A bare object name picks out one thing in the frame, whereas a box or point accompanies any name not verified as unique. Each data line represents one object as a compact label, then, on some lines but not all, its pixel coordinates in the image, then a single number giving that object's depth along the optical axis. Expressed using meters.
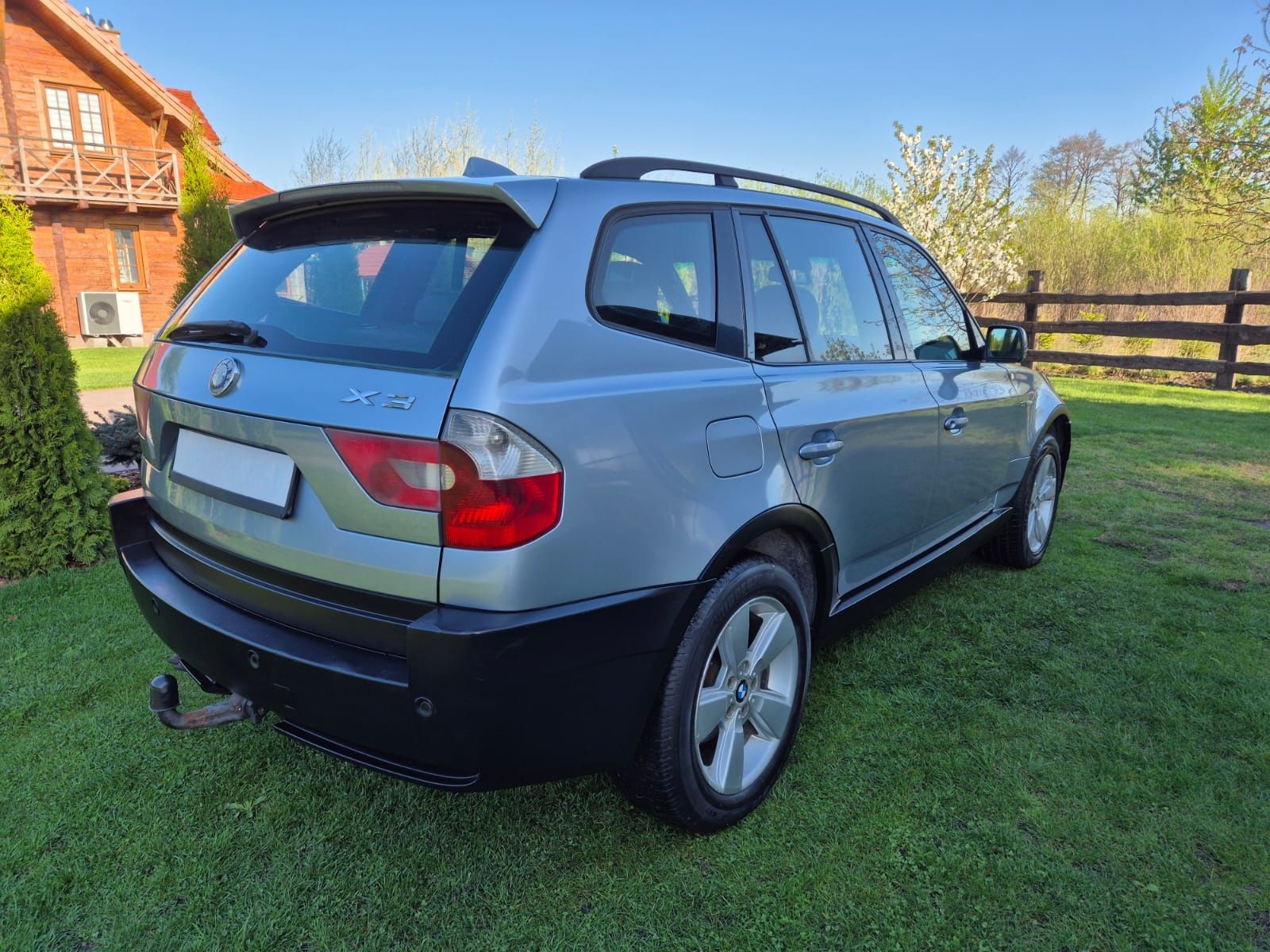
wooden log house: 18.48
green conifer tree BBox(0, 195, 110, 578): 4.18
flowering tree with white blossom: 17.86
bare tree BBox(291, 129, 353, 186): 19.45
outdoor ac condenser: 18.25
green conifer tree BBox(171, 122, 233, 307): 9.34
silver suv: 1.70
